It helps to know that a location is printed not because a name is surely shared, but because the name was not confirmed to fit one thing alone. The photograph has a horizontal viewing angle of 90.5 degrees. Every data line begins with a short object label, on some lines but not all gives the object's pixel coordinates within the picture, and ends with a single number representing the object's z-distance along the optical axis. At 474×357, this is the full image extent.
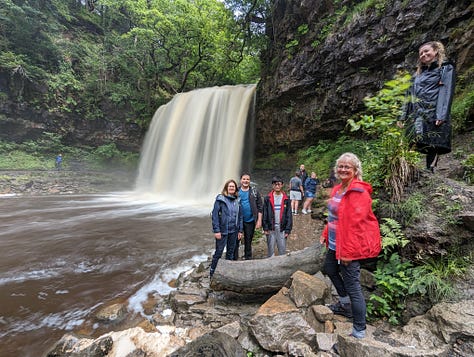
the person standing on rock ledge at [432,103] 2.73
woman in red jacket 1.99
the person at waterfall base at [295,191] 7.24
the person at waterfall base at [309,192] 7.49
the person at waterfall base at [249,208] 4.27
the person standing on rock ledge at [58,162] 16.33
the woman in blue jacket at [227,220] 3.79
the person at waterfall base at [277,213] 4.20
